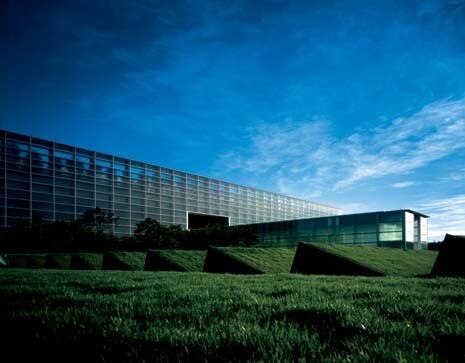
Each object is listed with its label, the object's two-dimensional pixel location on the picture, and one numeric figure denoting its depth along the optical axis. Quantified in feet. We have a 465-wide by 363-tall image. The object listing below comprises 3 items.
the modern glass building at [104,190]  131.95
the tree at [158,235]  113.09
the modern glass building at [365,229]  104.60
